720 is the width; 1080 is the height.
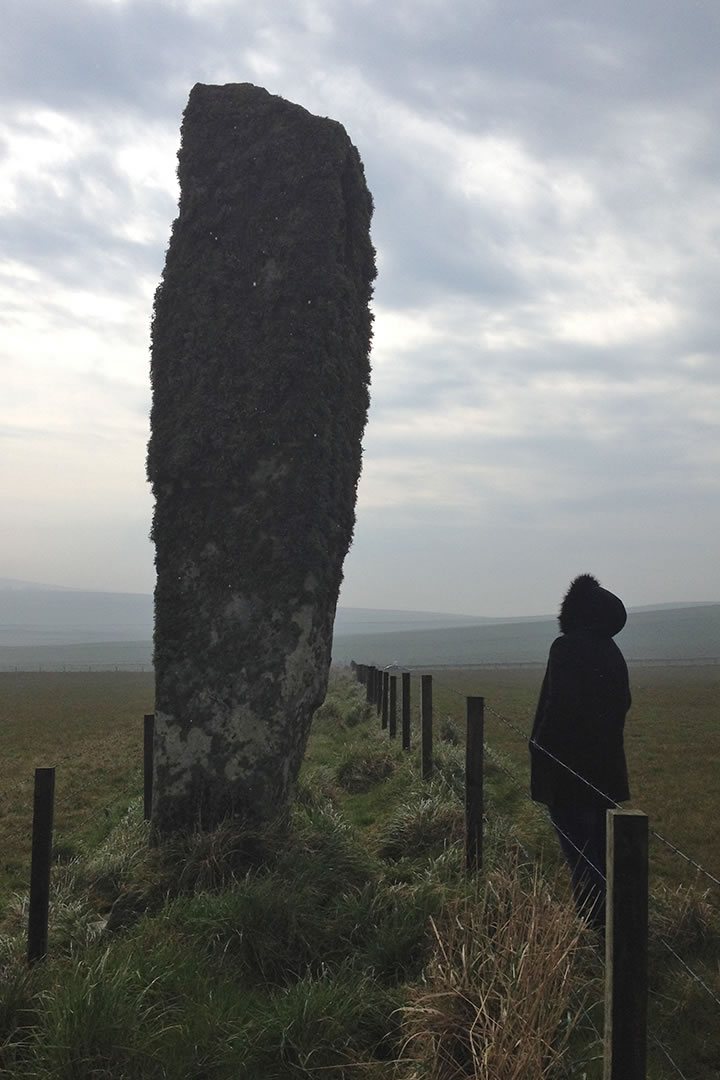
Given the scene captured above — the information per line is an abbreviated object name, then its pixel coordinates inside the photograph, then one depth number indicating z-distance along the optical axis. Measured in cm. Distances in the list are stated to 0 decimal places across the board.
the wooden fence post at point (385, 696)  1742
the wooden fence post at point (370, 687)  2229
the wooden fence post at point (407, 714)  1280
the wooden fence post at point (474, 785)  634
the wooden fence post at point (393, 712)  1536
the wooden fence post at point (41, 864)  543
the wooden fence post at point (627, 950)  300
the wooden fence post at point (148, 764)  858
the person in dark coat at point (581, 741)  618
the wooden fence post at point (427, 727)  986
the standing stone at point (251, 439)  734
